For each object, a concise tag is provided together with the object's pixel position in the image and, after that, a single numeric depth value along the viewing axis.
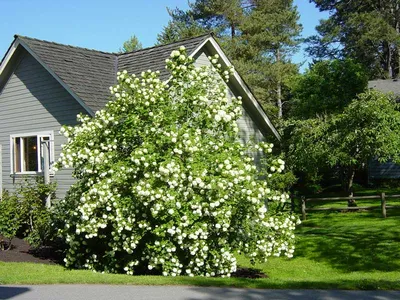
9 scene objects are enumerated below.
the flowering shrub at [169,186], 10.33
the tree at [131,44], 56.31
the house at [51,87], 15.94
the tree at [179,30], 38.59
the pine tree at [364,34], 43.19
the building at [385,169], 33.09
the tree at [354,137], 19.95
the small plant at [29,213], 13.88
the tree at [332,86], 29.27
